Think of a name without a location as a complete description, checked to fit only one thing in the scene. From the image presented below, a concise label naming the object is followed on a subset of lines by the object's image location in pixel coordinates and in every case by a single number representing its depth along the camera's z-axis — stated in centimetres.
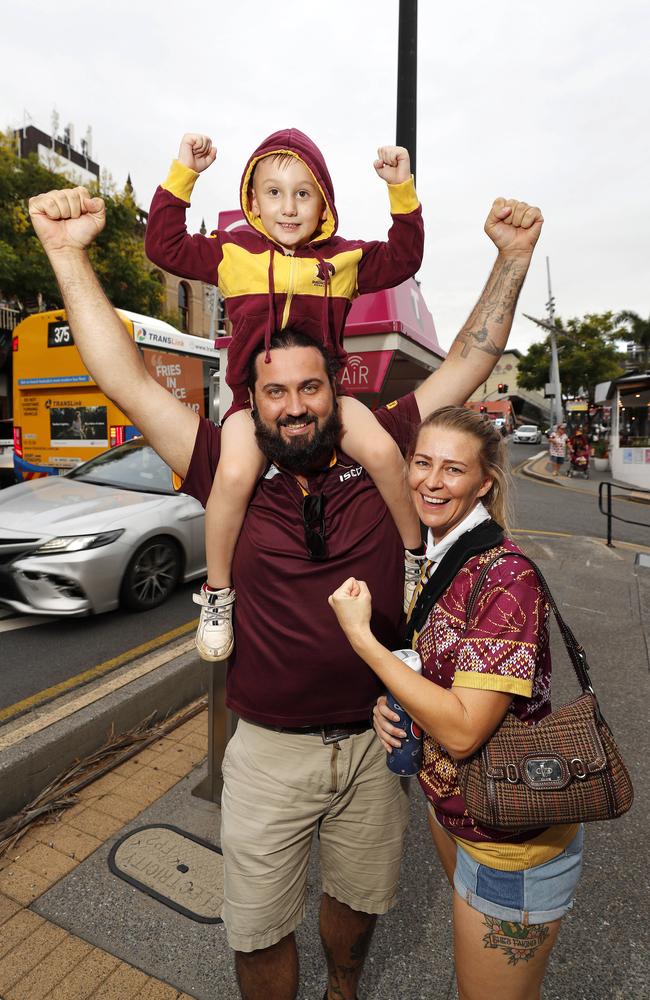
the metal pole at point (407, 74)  338
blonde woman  128
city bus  940
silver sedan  499
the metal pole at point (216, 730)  290
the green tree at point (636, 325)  3628
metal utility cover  234
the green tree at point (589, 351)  3709
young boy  167
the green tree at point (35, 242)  1755
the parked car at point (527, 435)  4666
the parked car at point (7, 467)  1205
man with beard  161
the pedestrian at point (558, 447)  2352
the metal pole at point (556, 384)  3568
